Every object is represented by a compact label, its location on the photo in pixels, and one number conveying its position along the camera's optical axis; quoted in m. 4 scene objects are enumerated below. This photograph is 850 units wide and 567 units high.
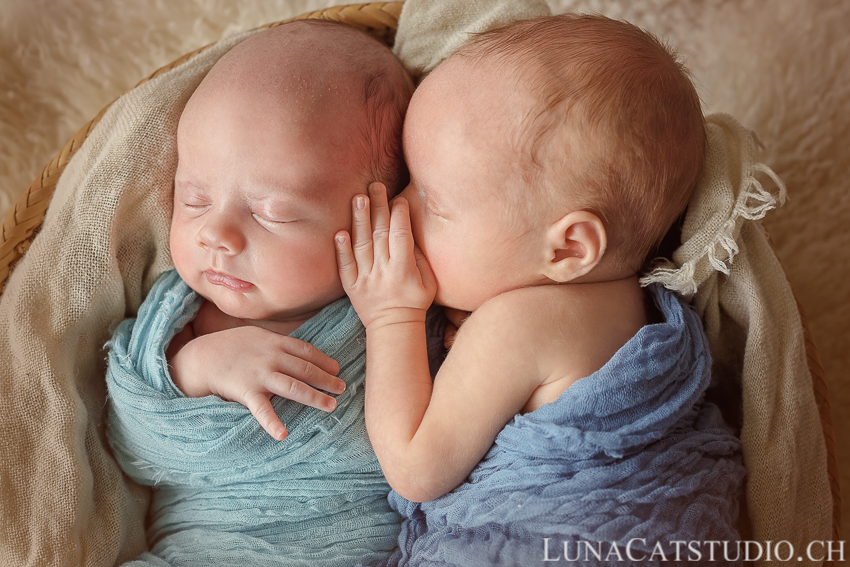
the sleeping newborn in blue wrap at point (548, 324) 0.37
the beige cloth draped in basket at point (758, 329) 0.41
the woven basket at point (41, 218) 0.45
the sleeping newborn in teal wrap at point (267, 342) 0.41
